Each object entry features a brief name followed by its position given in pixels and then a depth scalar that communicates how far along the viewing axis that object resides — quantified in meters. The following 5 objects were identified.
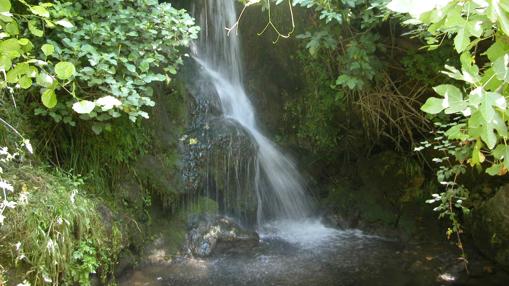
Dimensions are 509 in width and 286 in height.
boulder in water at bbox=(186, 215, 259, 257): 4.68
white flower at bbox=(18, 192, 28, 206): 2.91
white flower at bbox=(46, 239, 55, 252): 2.93
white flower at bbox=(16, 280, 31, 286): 2.77
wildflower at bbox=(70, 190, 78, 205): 3.28
